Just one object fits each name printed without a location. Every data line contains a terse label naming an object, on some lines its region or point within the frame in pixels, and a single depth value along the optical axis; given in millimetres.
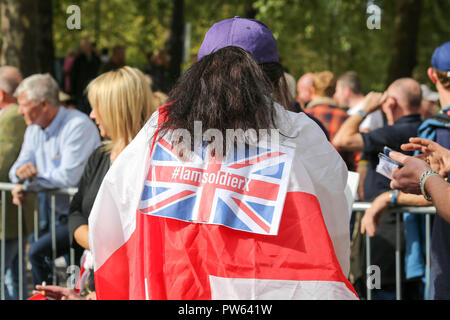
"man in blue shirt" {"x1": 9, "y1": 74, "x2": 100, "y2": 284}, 11234
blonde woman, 8298
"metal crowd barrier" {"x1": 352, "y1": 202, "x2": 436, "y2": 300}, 9268
